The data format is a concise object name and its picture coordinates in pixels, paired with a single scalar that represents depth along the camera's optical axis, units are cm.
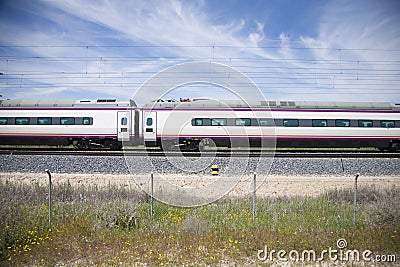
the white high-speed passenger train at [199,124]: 1948
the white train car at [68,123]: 1998
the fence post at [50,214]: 709
